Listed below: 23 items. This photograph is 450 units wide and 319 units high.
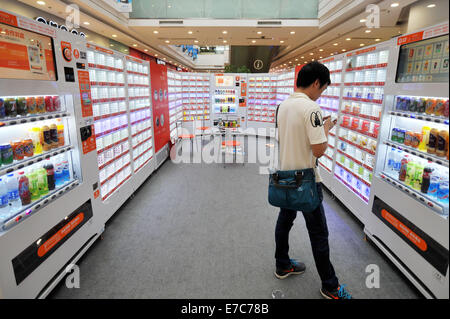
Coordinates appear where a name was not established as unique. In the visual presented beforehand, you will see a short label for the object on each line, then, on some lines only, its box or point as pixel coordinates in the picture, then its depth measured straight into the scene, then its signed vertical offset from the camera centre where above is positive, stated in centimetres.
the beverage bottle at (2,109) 207 -8
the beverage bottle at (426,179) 224 -67
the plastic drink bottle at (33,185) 241 -80
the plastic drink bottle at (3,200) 219 -85
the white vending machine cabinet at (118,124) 382 -42
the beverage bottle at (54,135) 268 -37
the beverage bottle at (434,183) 221 -69
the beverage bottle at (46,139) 261 -40
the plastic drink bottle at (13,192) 227 -82
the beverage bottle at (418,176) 246 -71
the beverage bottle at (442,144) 187 -31
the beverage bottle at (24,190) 228 -80
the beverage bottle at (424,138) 238 -34
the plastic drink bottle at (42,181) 251 -79
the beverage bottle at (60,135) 279 -38
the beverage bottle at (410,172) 258 -71
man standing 198 -32
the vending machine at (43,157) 203 -54
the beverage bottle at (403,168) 269 -70
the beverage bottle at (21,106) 226 -6
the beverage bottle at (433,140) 204 -31
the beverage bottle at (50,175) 261 -76
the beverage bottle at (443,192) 204 -73
